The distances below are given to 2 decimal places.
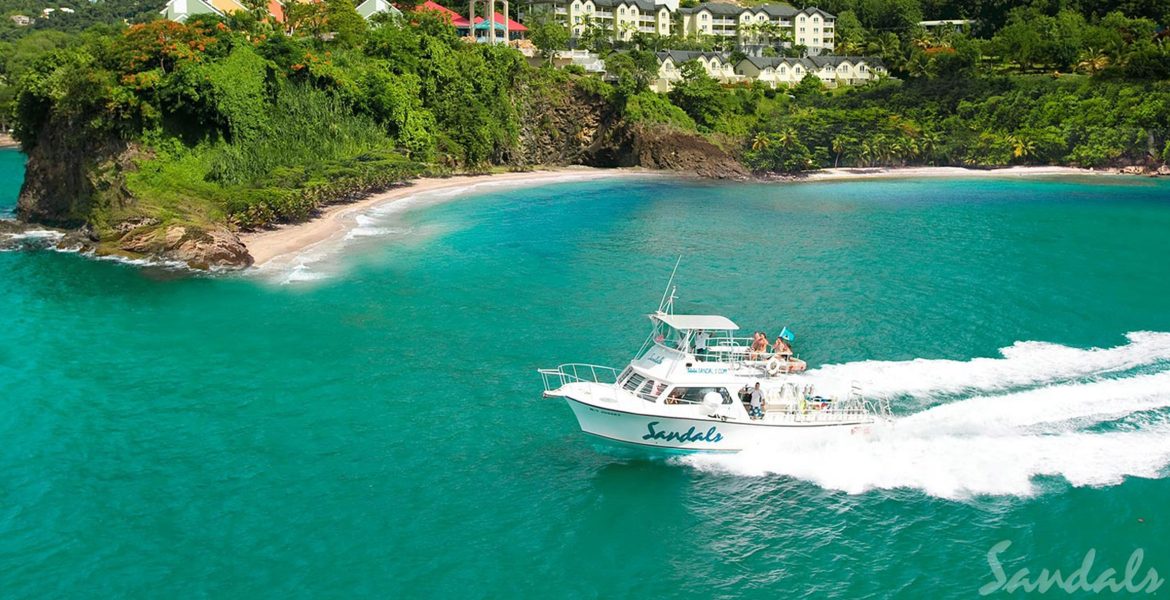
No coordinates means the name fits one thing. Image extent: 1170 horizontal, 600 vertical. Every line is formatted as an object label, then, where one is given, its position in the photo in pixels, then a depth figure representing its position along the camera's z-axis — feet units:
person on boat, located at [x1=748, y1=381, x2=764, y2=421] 117.91
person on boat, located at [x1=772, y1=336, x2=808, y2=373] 138.82
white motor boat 115.96
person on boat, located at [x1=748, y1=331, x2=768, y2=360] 143.95
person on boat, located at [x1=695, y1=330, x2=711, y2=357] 125.39
